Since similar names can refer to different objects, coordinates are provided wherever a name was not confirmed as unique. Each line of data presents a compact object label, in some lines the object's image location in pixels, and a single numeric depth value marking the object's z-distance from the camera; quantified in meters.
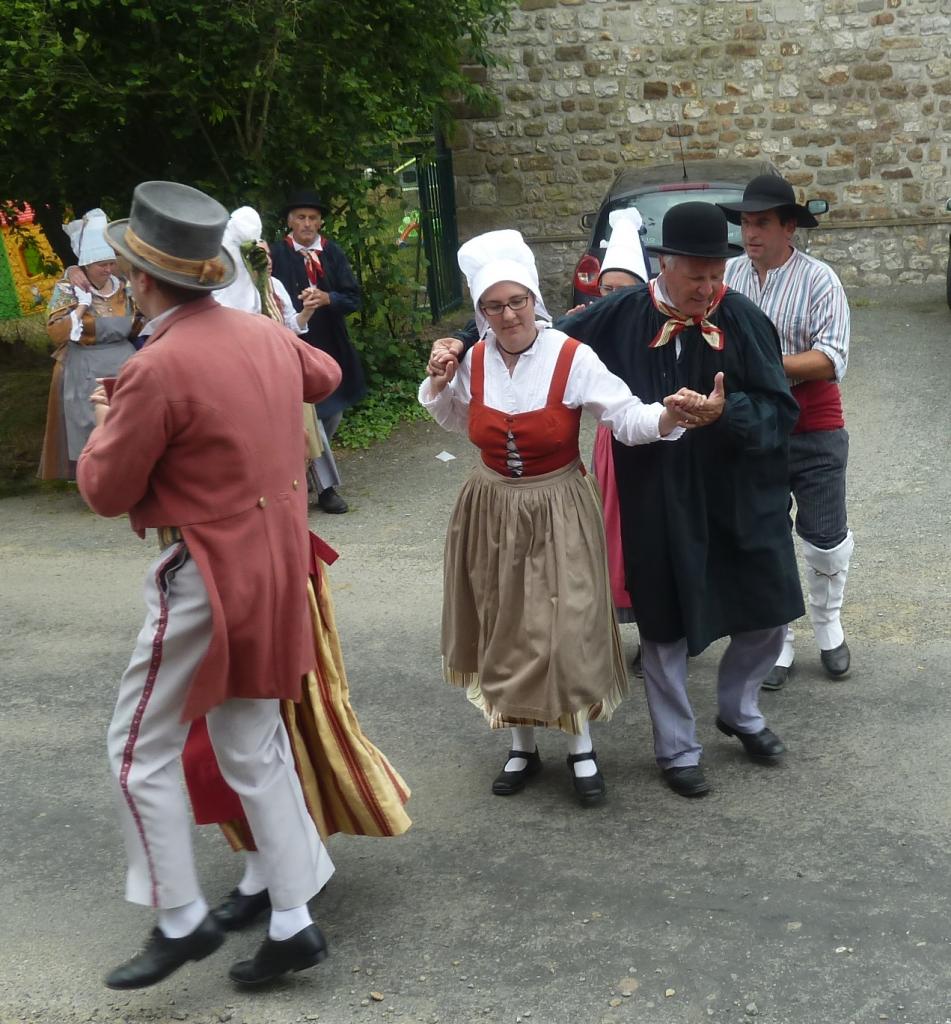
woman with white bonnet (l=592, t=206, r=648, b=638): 4.95
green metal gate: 12.81
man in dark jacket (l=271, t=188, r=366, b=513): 7.98
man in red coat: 3.02
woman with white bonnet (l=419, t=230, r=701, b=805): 3.99
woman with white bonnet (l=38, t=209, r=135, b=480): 8.01
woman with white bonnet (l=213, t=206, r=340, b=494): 6.22
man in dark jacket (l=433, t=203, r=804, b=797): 4.04
